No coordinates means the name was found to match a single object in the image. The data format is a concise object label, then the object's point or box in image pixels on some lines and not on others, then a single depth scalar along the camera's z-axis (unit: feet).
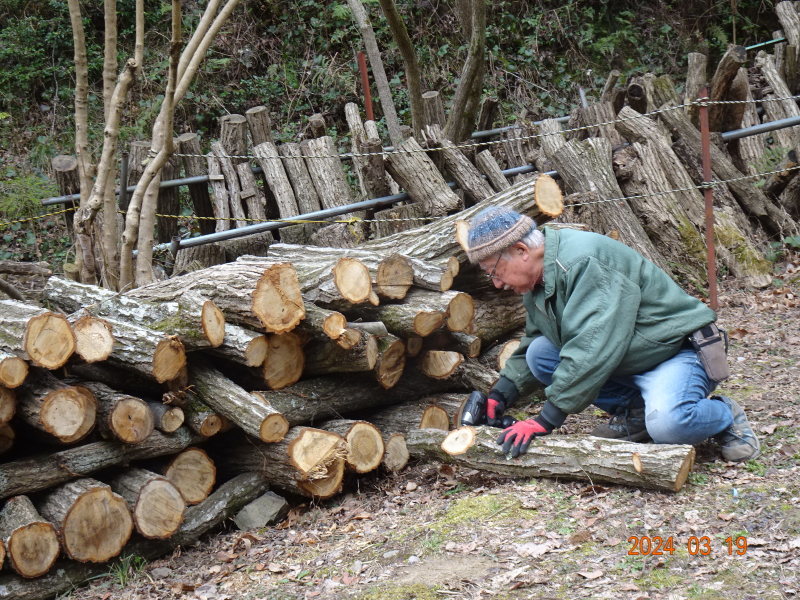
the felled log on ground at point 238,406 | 14.48
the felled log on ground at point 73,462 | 13.26
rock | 15.16
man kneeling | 13.12
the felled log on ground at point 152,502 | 13.84
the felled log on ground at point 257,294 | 14.57
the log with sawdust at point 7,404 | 12.96
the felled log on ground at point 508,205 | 17.74
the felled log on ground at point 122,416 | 13.65
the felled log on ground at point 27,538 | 12.70
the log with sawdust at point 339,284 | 15.76
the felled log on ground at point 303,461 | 14.89
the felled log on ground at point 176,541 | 13.06
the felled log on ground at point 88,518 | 13.20
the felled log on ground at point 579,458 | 12.81
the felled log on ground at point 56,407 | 13.10
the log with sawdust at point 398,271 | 16.40
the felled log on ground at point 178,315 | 14.20
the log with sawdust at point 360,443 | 15.56
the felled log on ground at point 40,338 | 12.82
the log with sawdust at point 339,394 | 15.65
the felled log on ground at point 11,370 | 12.57
